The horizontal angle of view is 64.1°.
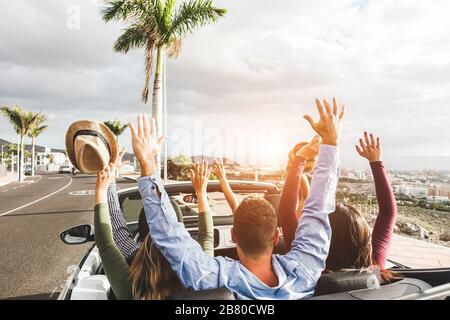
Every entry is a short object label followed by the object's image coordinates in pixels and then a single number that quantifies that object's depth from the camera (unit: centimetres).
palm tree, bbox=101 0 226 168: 1323
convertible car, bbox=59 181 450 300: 145
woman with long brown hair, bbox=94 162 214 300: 146
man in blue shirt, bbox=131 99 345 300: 144
